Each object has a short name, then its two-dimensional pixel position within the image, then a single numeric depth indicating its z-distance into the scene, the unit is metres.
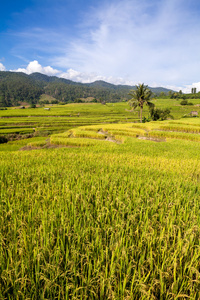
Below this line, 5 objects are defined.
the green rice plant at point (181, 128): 25.68
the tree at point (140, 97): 38.17
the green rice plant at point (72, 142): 18.27
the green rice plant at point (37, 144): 21.53
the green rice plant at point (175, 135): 20.77
